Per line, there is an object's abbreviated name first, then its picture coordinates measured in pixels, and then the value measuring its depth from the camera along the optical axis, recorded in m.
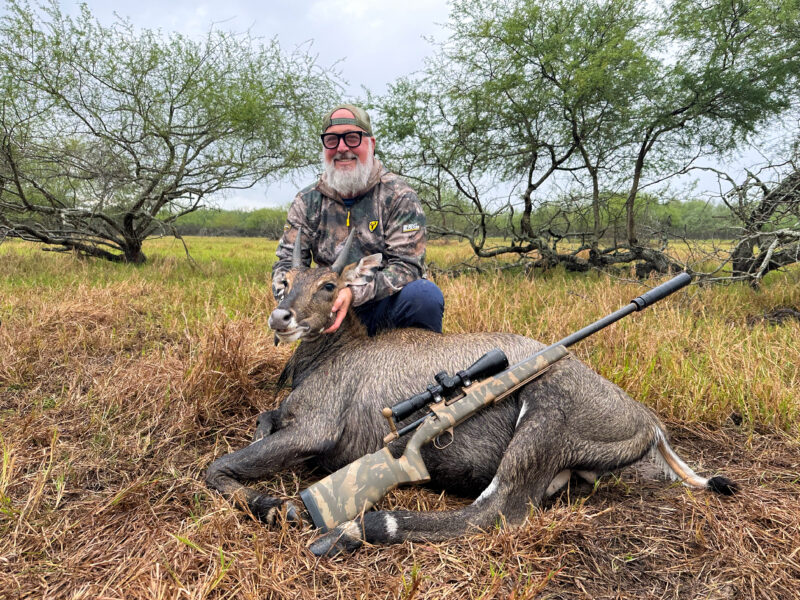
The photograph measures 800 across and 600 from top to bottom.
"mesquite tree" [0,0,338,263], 10.22
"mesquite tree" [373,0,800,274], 9.28
